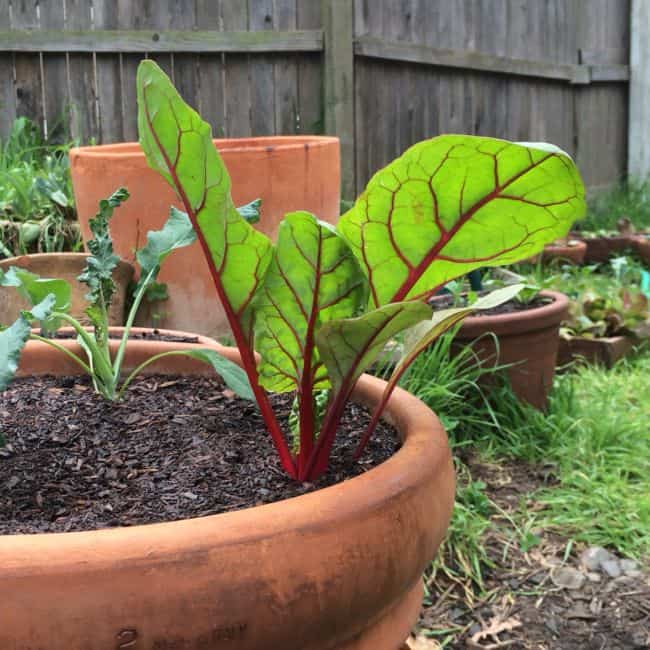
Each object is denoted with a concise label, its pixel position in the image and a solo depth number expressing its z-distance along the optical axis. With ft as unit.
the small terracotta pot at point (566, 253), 14.65
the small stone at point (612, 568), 5.93
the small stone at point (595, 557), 6.03
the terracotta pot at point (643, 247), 16.06
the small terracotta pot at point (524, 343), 7.72
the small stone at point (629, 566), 5.95
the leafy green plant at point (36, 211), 9.49
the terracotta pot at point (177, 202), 7.36
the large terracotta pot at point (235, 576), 2.10
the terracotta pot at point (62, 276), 7.13
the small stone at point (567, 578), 5.85
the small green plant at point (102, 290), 3.92
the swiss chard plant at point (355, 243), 2.52
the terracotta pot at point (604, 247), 16.46
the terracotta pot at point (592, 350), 10.21
